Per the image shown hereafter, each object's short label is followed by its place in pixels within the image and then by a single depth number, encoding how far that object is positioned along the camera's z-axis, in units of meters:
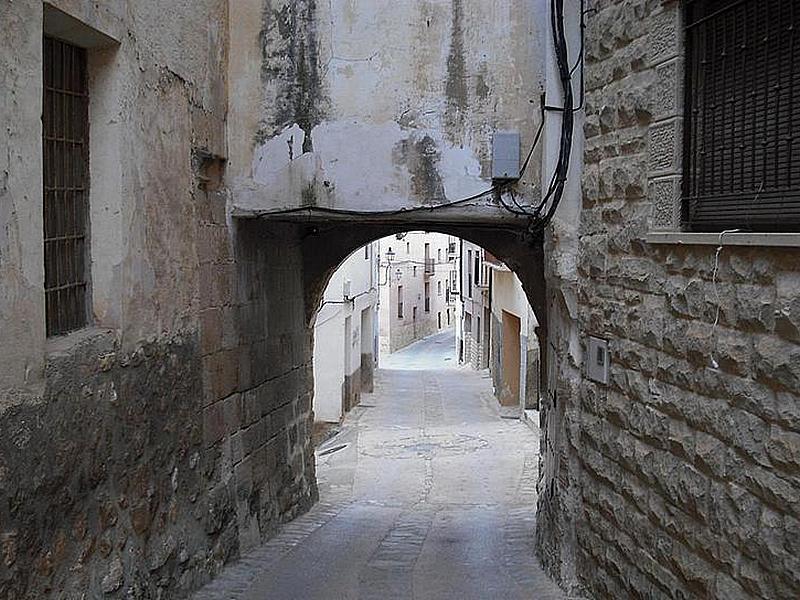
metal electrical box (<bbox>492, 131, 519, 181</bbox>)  6.37
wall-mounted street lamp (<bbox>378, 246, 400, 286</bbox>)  38.78
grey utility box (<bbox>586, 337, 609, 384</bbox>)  5.20
